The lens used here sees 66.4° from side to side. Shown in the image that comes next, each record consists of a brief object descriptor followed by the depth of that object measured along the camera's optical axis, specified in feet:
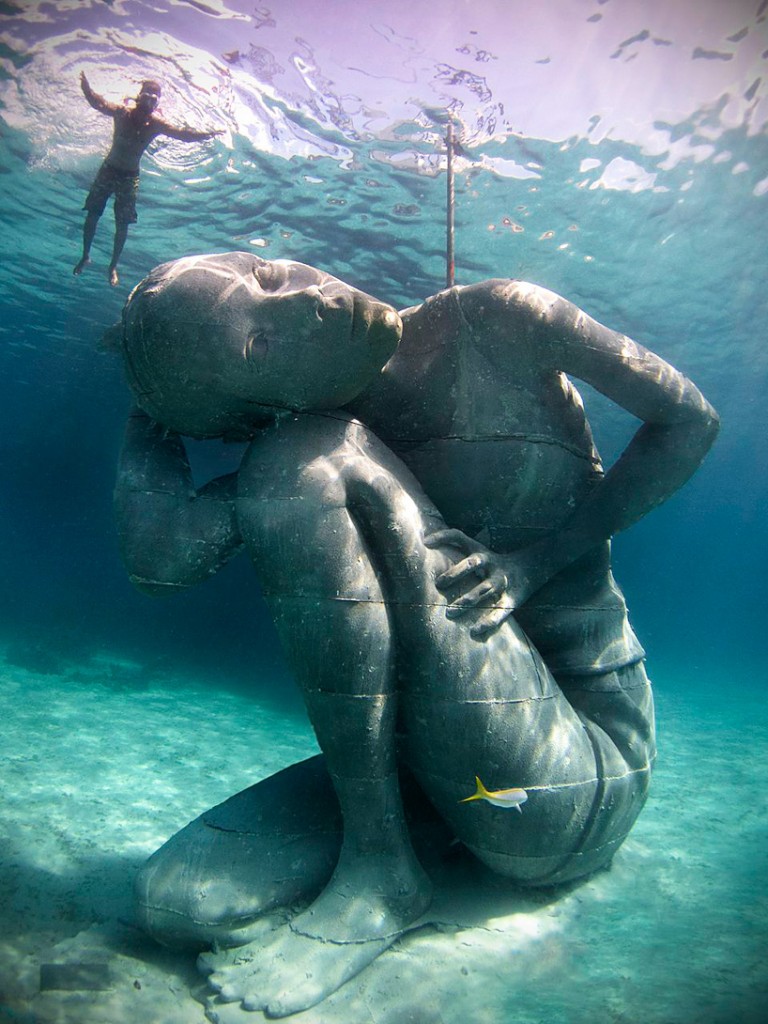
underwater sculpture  8.21
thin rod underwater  13.97
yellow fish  8.51
